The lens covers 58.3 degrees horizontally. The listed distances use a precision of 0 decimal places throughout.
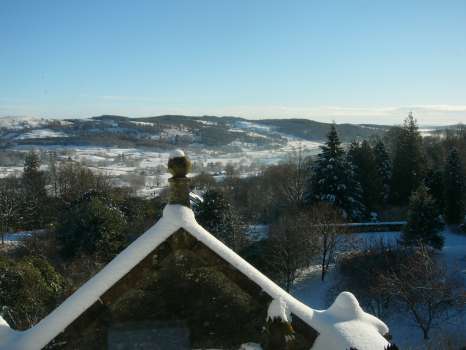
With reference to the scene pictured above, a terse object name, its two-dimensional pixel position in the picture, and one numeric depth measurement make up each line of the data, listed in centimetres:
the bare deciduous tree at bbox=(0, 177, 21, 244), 3640
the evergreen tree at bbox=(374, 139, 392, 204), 4544
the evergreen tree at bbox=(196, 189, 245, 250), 2695
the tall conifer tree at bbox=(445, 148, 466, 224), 3734
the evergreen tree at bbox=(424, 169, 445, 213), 3815
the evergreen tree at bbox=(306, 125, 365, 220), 3531
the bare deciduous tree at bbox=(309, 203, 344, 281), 2555
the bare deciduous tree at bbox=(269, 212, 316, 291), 2388
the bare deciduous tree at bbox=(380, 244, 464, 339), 1817
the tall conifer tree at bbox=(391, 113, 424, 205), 4366
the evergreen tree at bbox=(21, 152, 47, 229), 4166
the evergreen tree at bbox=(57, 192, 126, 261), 2503
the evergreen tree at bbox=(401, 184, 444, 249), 2580
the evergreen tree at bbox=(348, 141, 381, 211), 4060
